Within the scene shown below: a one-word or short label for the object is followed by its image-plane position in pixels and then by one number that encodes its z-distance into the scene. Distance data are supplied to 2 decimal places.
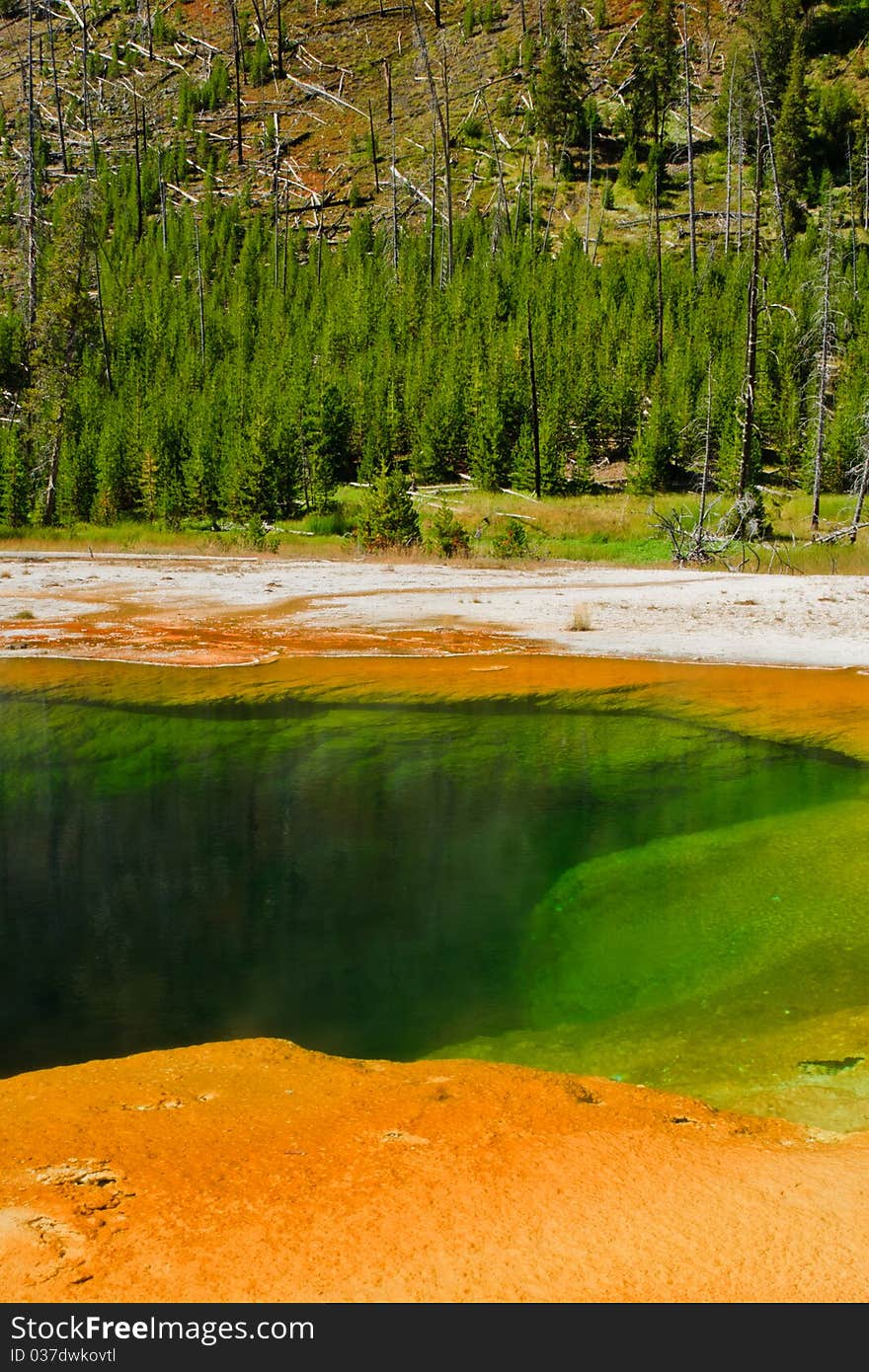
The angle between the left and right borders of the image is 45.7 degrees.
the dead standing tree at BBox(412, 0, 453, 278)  64.69
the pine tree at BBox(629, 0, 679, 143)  81.56
